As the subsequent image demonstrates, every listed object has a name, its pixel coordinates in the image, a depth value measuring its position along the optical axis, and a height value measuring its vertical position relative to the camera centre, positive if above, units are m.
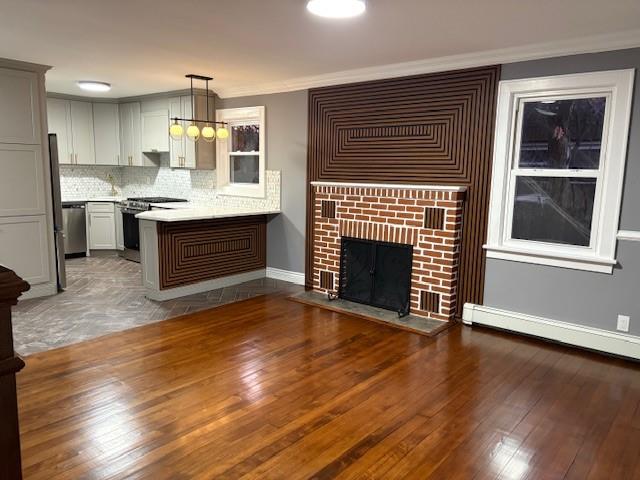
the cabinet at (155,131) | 6.79 +0.68
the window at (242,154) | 6.00 +0.32
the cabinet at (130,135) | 7.21 +0.63
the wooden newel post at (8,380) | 0.97 -0.45
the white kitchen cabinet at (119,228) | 7.31 -0.86
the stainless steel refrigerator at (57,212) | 4.95 -0.43
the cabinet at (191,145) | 6.29 +0.44
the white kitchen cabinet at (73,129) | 7.00 +0.70
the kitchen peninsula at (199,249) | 4.84 -0.84
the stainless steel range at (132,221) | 6.77 -0.70
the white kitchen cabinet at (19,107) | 4.50 +0.65
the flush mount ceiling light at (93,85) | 5.89 +1.16
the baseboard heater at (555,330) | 3.57 -1.22
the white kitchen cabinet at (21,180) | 4.58 -0.08
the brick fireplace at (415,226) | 4.34 -0.45
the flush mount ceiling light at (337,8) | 2.76 +1.06
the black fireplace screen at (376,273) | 4.68 -0.99
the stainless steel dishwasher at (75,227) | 6.92 -0.82
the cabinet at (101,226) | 7.36 -0.84
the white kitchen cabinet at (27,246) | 4.65 -0.77
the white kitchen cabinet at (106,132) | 7.39 +0.68
